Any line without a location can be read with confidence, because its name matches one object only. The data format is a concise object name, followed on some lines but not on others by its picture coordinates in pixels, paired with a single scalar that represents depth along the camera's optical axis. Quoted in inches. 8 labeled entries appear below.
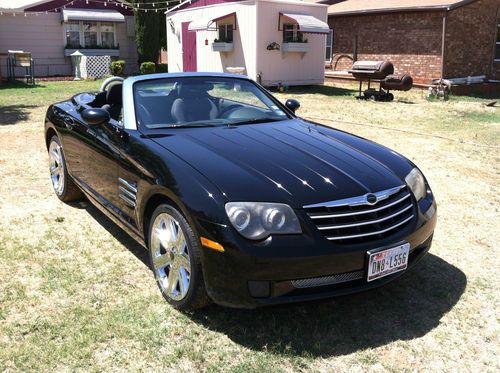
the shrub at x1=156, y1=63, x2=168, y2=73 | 967.3
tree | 977.5
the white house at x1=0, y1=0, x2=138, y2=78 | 901.2
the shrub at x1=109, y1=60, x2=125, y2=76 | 848.9
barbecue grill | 549.6
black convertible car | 105.7
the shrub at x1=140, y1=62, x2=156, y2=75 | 875.4
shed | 642.2
